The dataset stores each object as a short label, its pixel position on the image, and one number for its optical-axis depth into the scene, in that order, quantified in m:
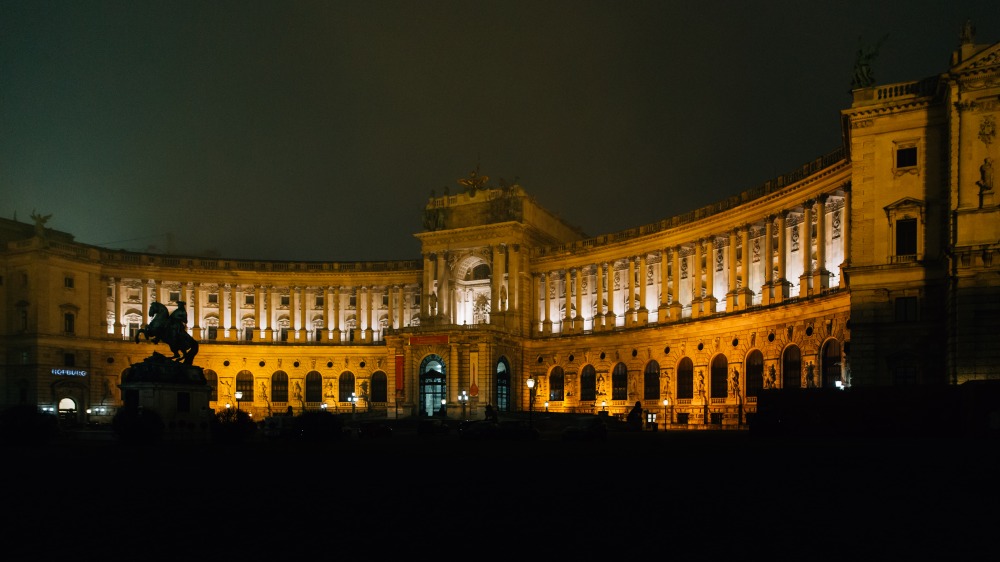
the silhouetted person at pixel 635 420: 61.94
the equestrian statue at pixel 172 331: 43.19
